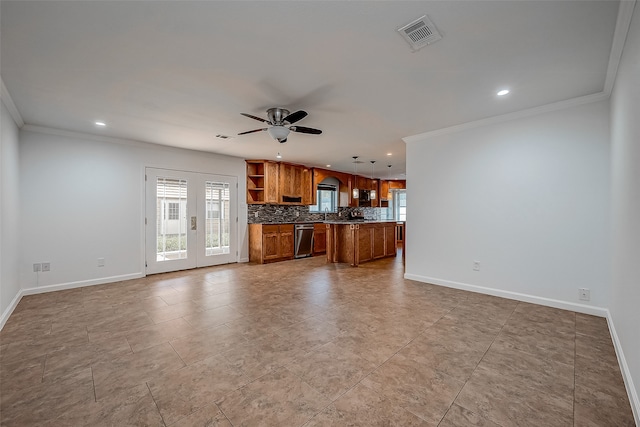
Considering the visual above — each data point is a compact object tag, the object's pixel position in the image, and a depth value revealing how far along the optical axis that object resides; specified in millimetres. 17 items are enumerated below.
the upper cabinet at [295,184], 6852
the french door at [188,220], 5094
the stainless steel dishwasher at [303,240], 6902
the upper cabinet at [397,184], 10359
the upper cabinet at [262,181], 6531
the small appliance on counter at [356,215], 9328
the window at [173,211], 5258
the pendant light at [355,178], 6840
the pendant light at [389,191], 10345
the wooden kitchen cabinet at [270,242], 6227
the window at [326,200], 8414
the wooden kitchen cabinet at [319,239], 7375
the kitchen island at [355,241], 5914
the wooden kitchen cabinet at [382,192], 10133
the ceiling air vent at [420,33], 1841
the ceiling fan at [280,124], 3218
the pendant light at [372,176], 7699
